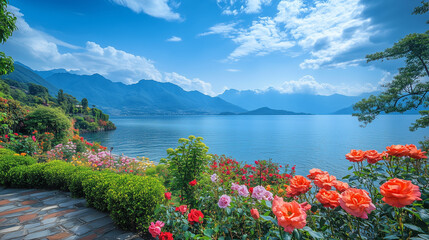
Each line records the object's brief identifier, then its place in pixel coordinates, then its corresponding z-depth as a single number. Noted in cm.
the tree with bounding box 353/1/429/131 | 1026
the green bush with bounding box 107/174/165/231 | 316
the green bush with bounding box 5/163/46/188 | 523
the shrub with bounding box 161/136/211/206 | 370
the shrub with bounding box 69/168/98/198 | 452
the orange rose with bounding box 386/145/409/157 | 198
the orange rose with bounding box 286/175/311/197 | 187
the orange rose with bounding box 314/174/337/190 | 183
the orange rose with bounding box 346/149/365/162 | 214
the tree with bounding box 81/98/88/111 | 5950
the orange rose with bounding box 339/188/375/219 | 135
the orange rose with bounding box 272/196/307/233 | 129
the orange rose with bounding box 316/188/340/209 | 153
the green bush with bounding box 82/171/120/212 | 379
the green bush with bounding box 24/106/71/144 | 1121
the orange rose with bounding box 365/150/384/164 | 206
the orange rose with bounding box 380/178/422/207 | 128
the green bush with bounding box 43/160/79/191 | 495
